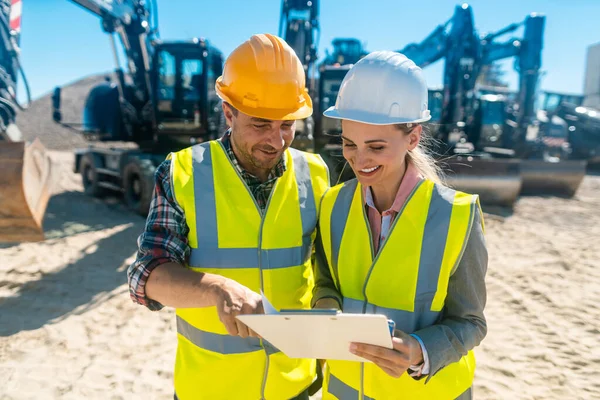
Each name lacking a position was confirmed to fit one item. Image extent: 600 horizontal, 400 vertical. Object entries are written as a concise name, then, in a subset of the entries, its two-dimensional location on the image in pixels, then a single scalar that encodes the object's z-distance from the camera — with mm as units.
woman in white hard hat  1398
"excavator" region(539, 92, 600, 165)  15992
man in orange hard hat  1619
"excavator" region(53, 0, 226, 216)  8555
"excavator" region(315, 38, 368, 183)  9117
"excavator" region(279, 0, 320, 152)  8914
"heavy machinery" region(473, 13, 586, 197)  11477
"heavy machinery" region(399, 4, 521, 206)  9461
